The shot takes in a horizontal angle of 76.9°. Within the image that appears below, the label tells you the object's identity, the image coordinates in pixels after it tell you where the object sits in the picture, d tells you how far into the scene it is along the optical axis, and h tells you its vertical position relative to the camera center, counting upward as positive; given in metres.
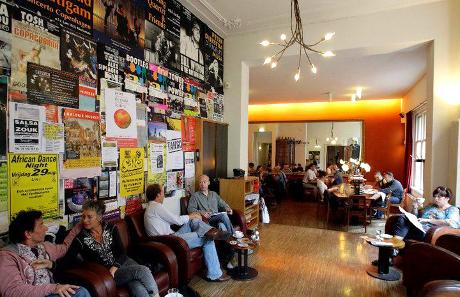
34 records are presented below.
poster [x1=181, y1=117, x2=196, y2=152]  4.44 +0.16
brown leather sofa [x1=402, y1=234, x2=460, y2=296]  2.50 -1.09
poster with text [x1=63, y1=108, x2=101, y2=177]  2.74 +0.03
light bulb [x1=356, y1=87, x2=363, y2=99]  8.19 +1.58
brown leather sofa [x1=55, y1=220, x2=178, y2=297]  2.16 -1.07
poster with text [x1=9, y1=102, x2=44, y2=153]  2.30 +0.13
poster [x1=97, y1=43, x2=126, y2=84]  3.08 +0.89
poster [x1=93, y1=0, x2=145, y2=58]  3.08 +1.36
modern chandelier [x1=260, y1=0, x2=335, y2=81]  4.67 +1.59
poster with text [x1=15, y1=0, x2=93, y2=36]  2.49 +1.21
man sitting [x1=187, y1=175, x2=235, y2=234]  4.02 -0.93
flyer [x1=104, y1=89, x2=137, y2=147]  3.17 +0.30
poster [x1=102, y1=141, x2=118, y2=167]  3.11 -0.12
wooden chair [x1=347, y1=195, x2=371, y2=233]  5.87 -1.30
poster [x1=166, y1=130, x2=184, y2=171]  4.09 -0.10
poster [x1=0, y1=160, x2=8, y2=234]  2.24 -0.42
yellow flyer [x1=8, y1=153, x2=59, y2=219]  2.31 -0.34
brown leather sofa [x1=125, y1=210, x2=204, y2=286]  3.05 -1.11
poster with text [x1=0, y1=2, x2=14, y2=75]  2.23 +0.83
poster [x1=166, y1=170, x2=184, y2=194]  4.12 -0.54
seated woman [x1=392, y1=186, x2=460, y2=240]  3.67 -0.93
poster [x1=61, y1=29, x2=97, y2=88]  2.72 +0.85
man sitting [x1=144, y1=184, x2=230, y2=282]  3.27 -1.01
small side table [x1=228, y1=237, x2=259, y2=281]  3.49 -1.58
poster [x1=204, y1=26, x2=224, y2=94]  5.08 +1.54
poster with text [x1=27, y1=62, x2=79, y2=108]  2.45 +0.51
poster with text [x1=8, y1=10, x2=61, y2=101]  2.32 +0.81
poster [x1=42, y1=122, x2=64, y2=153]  2.54 +0.04
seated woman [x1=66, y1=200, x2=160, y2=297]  2.41 -0.95
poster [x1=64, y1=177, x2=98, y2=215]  2.73 -0.49
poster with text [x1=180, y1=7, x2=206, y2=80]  4.46 +1.60
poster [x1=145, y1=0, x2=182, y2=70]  3.80 +1.54
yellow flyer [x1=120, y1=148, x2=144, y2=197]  3.35 -0.33
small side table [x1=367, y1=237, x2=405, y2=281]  3.57 -1.53
